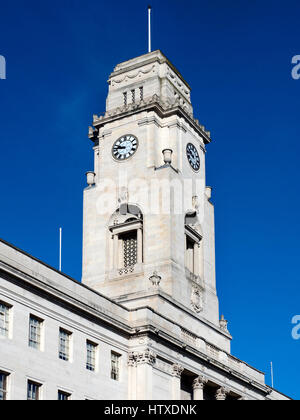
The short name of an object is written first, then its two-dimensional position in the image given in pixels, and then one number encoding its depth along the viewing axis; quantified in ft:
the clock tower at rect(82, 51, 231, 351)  258.57
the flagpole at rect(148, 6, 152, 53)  303.11
